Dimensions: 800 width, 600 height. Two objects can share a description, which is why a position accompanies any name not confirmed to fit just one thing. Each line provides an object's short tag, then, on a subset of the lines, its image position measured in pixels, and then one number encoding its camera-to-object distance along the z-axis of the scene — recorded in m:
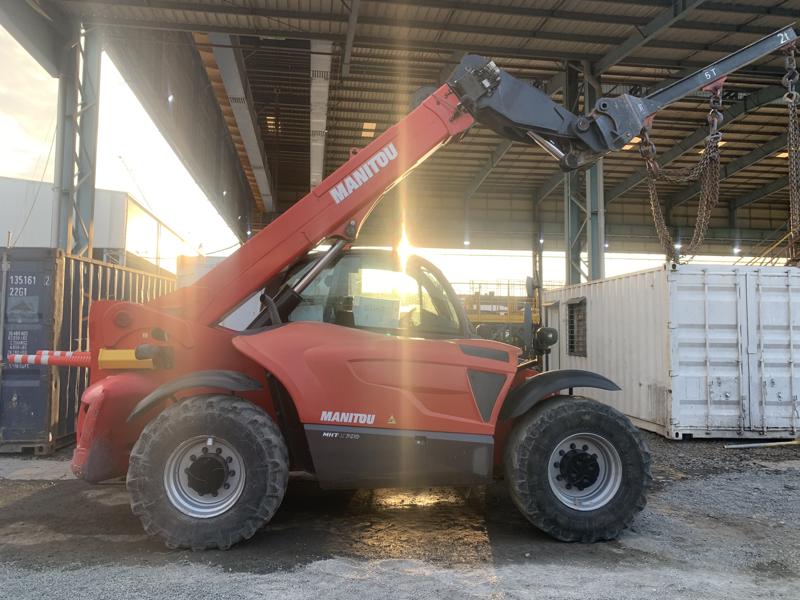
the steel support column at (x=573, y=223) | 16.77
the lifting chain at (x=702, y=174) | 5.70
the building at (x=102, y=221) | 20.06
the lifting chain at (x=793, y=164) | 6.77
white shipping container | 9.09
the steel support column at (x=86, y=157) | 10.74
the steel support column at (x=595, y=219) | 15.23
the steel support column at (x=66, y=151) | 10.58
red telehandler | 4.23
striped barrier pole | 5.11
